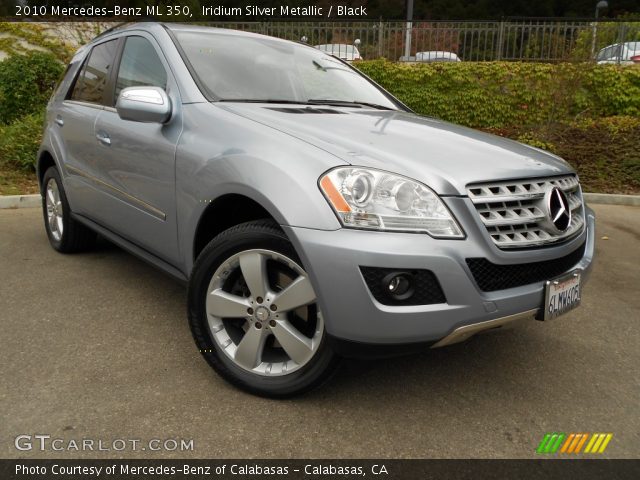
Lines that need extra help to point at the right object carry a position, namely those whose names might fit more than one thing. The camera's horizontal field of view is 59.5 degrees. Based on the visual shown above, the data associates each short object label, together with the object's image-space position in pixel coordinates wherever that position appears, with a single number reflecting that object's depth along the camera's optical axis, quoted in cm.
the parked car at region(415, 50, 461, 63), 1079
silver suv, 192
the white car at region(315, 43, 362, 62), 1123
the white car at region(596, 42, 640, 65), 1009
